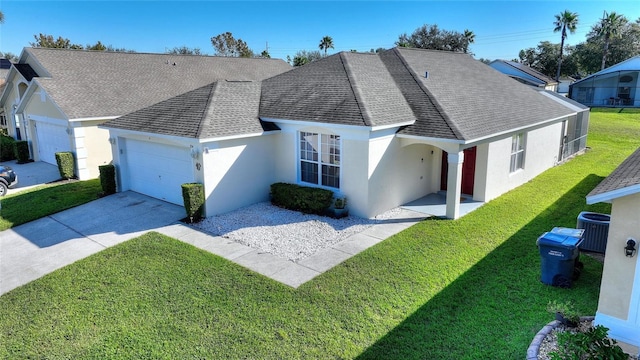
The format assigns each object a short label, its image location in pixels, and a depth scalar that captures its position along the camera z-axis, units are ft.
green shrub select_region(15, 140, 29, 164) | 81.46
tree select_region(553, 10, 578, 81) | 200.75
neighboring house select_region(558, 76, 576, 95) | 204.16
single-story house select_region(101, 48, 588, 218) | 44.11
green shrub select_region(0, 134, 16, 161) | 85.71
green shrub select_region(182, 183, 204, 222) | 42.86
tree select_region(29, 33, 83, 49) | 189.57
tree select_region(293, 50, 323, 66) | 233.55
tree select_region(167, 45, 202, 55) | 264.52
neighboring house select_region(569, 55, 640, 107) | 156.04
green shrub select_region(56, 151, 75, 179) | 64.86
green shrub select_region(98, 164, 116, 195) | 54.34
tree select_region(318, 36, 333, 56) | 209.26
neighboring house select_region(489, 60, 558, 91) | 149.18
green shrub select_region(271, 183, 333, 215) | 45.29
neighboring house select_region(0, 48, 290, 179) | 67.26
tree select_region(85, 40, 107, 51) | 187.01
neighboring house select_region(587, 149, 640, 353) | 21.30
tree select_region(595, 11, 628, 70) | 193.16
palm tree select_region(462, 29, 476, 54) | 226.79
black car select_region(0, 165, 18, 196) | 58.65
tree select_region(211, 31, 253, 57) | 238.27
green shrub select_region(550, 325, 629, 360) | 18.52
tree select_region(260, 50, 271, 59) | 213.87
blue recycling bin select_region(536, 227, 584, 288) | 28.45
